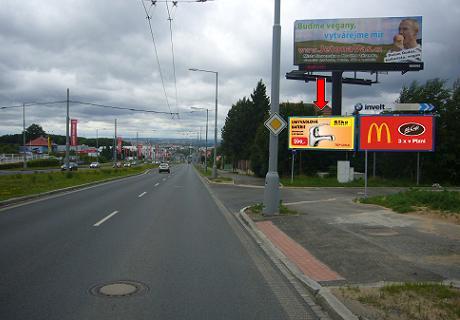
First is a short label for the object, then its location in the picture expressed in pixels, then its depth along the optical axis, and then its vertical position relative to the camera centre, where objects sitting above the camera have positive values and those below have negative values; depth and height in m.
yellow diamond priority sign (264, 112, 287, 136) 13.43 +0.73
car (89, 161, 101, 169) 82.25 -3.26
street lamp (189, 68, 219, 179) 40.72 +0.17
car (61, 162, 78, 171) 55.90 -2.78
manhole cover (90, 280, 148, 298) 5.82 -1.87
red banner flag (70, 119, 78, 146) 46.43 +1.93
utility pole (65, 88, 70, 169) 35.80 +1.37
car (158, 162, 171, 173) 64.19 -2.85
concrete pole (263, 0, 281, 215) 13.49 +0.17
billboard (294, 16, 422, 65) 35.59 +8.48
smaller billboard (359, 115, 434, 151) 31.09 +1.18
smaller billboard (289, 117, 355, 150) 32.72 +1.19
